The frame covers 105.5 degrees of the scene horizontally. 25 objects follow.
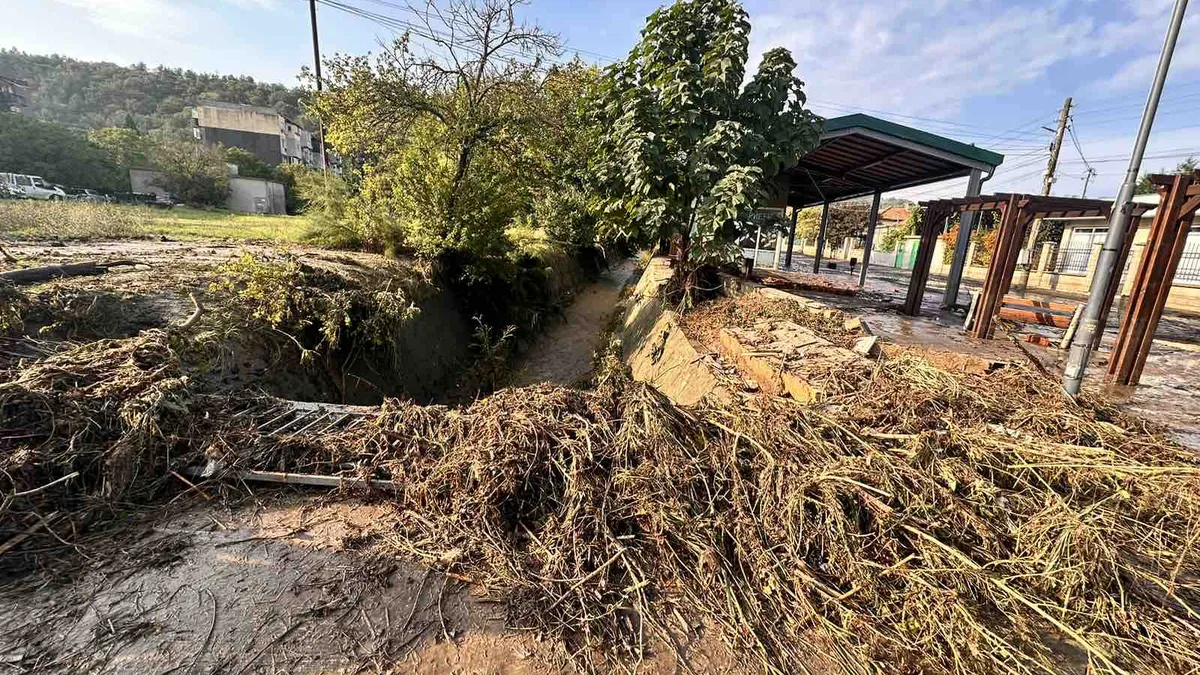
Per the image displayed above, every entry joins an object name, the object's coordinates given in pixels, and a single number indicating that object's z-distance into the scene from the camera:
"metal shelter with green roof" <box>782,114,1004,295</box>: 9.76
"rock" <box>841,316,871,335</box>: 5.75
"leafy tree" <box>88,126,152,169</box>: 29.20
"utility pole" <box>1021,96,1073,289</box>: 20.91
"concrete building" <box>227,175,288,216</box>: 29.14
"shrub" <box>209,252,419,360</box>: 4.87
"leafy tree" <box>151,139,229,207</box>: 27.27
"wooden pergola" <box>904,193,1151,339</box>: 7.25
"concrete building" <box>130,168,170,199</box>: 28.80
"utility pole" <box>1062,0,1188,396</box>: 3.93
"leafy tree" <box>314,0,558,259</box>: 7.73
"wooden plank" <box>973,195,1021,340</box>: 7.54
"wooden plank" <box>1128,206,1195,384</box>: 5.34
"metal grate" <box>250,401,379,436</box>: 3.34
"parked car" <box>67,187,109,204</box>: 22.88
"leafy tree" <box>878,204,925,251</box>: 29.08
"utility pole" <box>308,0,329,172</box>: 15.45
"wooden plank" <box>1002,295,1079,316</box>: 8.32
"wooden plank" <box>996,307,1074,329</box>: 8.09
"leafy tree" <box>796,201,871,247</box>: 31.16
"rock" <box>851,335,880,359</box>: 4.63
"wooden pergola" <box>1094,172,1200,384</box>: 5.29
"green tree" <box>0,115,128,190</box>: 25.91
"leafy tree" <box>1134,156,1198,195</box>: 23.61
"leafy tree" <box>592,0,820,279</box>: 6.41
